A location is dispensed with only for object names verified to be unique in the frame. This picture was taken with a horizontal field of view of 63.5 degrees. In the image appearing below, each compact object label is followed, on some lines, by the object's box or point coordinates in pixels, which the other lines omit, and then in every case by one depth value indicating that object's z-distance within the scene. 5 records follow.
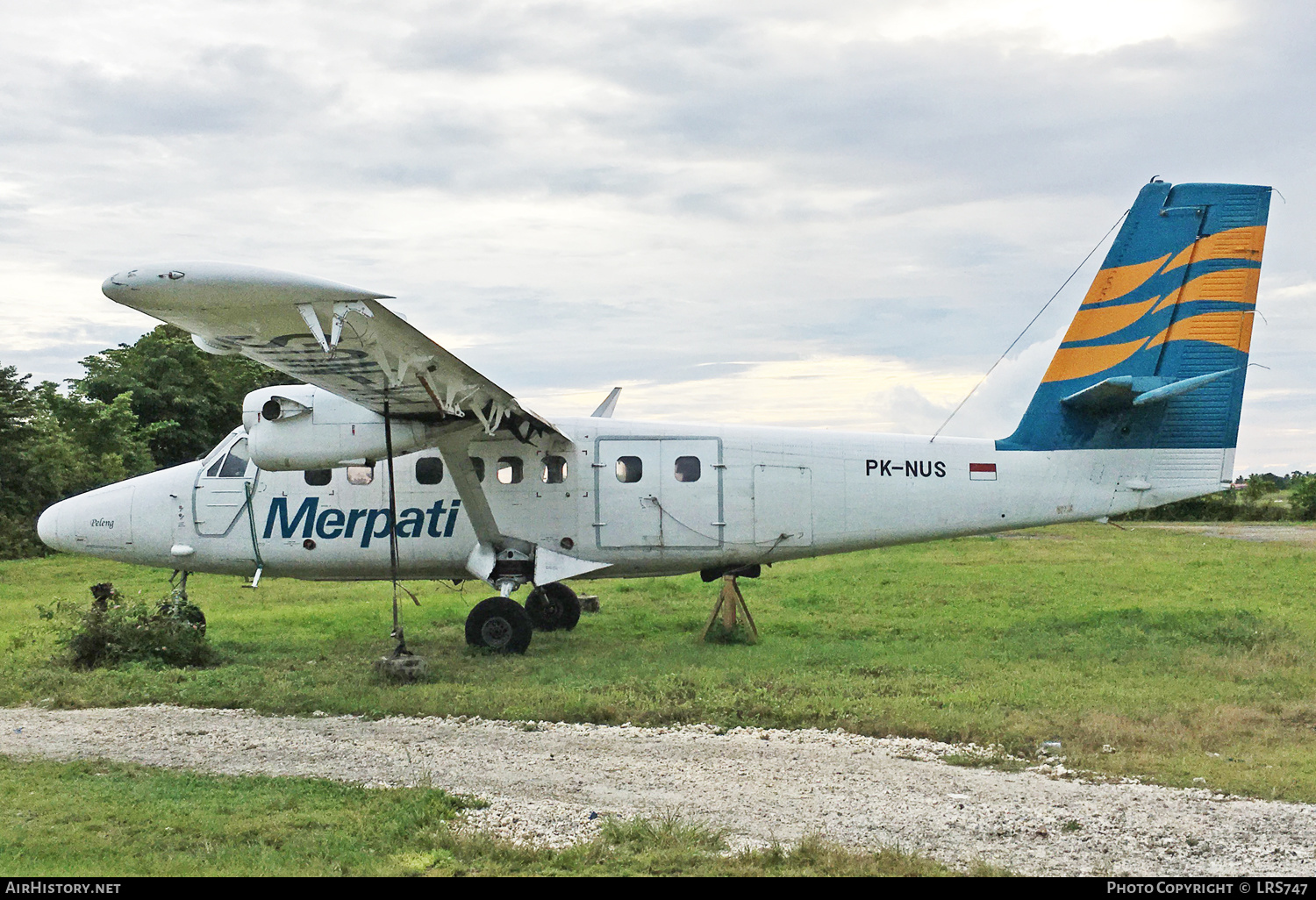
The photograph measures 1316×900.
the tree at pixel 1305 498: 45.47
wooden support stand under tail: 13.63
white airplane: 12.73
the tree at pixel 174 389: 40.78
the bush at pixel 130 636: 11.80
